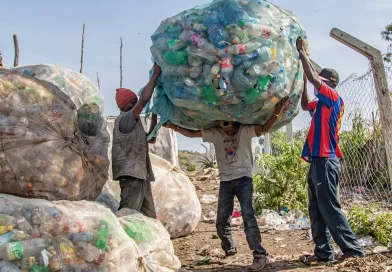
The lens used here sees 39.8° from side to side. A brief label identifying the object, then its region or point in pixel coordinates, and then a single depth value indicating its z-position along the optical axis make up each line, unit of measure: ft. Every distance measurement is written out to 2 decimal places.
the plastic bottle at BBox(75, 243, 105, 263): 10.58
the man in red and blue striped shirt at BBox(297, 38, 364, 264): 14.62
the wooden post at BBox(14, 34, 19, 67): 35.91
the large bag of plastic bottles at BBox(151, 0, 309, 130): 12.44
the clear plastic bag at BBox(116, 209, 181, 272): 11.87
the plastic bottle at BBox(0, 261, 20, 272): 9.90
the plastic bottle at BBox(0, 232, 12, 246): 10.18
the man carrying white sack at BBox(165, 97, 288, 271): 15.21
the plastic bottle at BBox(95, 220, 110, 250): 10.74
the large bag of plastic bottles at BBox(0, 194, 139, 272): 10.24
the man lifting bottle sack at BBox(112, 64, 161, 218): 14.16
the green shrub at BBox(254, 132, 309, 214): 24.07
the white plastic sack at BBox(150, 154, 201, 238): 18.28
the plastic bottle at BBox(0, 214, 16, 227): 10.36
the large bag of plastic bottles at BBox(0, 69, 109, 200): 11.01
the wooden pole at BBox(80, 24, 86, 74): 49.96
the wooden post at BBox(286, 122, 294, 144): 27.03
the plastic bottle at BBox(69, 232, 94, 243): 10.63
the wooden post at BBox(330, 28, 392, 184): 16.76
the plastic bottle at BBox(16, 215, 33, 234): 10.44
